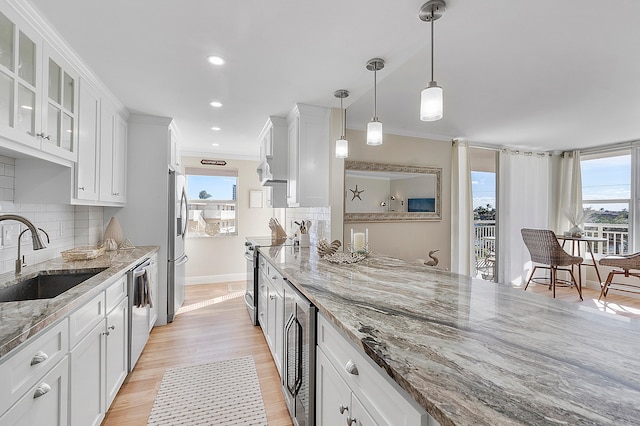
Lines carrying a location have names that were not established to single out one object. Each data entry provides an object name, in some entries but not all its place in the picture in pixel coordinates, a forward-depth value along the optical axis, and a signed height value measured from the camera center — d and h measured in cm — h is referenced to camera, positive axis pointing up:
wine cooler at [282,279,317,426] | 137 -76
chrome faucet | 149 -8
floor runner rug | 182 -129
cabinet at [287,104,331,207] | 303 +64
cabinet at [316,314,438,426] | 73 -55
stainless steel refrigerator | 339 -38
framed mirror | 398 +34
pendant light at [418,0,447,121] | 146 +61
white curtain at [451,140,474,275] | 452 +7
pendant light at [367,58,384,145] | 205 +61
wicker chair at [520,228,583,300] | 442 -54
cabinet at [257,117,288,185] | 345 +75
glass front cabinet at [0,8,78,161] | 141 +68
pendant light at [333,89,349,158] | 252 +62
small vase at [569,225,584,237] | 497 -24
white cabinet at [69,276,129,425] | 139 -80
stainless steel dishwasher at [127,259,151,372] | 222 -77
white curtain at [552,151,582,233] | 538 +50
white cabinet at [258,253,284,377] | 207 -78
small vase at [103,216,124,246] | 292 -19
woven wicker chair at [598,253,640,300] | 400 -66
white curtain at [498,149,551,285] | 513 +24
